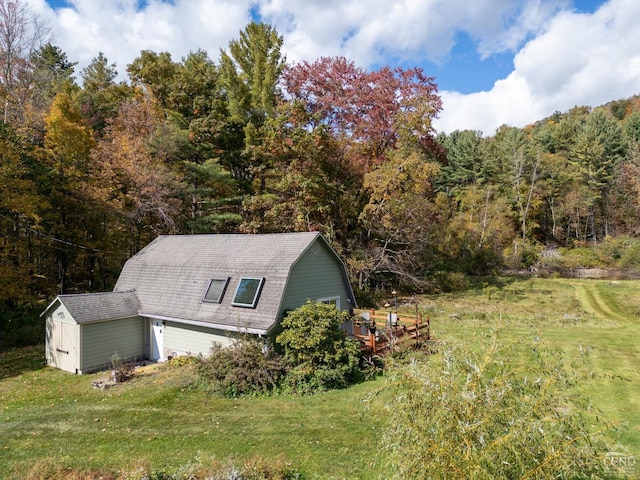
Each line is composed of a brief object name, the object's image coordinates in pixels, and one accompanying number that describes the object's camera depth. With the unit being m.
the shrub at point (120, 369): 13.24
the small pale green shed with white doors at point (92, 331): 14.32
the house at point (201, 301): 13.73
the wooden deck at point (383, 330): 14.06
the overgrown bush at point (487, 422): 4.02
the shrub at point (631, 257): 37.17
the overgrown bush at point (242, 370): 11.93
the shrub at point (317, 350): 12.09
